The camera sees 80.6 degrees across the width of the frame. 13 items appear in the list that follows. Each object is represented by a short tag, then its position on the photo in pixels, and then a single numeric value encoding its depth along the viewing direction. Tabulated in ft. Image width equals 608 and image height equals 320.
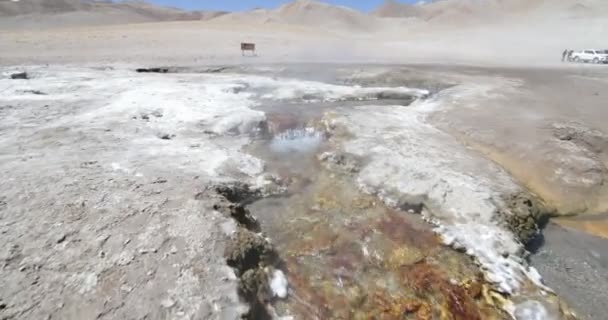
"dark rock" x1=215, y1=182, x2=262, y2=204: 15.60
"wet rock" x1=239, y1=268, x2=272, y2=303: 10.18
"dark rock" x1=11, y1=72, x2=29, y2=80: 40.10
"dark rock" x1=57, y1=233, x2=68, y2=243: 10.82
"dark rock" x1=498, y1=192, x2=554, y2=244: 14.67
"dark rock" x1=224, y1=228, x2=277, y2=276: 11.12
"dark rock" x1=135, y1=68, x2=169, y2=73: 54.45
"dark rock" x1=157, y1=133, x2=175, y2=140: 21.68
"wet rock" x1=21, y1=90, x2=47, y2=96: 30.91
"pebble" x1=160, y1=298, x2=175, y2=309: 8.99
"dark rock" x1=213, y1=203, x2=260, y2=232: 13.71
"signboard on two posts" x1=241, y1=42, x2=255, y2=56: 81.82
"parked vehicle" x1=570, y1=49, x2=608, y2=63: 80.79
